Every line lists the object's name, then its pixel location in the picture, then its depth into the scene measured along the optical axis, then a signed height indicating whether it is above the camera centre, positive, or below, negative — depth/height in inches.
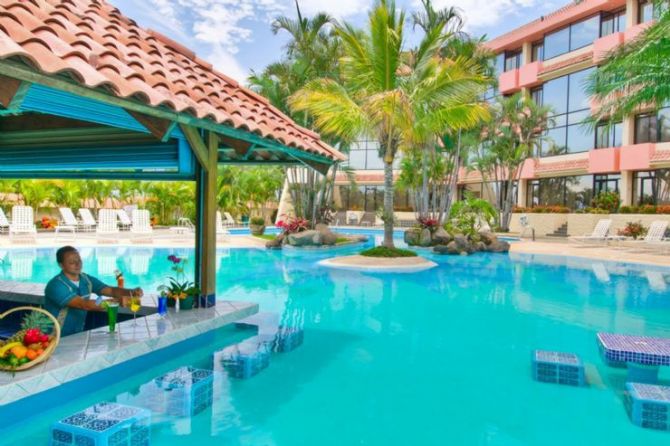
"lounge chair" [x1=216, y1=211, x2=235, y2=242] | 870.1 -48.0
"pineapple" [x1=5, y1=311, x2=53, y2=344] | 152.3 -40.1
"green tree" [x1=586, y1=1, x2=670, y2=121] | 386.0 +119.7
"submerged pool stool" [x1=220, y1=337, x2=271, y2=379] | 205.9 -68.1
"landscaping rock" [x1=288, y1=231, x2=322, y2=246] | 774.5 -49.3
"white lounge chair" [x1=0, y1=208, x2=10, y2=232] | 778.2 -27.4
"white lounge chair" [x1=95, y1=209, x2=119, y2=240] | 845.2 -32.8
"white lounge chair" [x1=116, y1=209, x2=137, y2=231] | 959.4 -30.4
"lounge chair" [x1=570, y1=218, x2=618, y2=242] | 865.3 -38.2
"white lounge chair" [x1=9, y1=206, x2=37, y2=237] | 754.8 -27.8
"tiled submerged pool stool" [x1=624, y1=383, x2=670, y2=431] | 165.9 -66.1
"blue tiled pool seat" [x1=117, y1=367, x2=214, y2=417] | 170.1 -67.4
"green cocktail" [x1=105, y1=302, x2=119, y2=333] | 186.2 -41.1
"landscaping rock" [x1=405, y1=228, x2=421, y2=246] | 819.9 -46.8
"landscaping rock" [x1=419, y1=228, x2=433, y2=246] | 800.3 -47.2
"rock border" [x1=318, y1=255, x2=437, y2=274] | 554.6 -63.8
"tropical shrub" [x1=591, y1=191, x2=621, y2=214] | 1018.8 +19.8
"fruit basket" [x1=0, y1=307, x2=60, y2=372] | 145.4 -42.9
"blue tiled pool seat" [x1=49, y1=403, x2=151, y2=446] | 136.5 -62.3
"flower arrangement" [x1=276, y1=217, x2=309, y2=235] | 818.2 -31.1
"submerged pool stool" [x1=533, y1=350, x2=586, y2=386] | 206.5 -66.6
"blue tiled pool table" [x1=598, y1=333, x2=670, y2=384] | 199.9 -57.7
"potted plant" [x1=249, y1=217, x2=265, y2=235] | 955.3 -37.3
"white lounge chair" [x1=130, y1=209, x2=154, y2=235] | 869.2 -31.3
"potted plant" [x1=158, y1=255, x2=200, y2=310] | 236.5 -42.6
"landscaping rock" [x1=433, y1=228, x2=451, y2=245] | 794.8 -46.5
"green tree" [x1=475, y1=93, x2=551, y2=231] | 1074.1 +160.0
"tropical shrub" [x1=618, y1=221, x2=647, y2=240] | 889.5 -34.9
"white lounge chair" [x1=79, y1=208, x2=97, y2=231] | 926.4 -29.0
